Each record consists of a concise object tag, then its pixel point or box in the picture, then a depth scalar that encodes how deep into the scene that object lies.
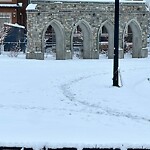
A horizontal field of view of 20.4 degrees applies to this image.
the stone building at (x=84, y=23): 31.31
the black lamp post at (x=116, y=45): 15.82
